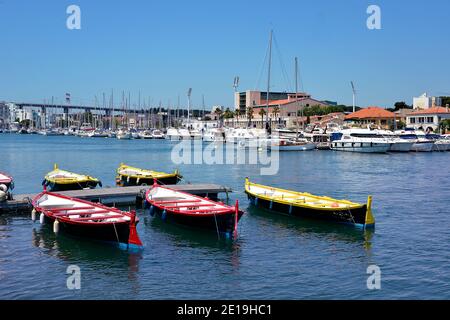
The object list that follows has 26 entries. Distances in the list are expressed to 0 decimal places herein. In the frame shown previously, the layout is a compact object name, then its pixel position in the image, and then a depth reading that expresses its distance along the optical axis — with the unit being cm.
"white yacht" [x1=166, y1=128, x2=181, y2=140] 18238
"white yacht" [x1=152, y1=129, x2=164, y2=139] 19884
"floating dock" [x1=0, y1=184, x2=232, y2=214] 3497
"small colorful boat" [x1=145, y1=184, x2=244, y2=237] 2841
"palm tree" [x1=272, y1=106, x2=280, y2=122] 18805
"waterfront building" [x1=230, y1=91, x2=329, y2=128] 18990
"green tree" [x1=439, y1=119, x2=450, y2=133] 13938
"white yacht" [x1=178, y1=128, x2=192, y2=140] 17861
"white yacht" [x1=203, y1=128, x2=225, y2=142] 15846
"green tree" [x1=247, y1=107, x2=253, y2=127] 19592
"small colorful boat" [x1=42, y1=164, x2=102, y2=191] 4403
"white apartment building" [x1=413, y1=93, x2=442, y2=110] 18062
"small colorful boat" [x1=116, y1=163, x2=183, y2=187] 4591
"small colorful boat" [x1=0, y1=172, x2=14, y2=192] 4272
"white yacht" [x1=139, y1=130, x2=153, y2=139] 19888
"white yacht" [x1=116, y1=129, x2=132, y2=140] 19725
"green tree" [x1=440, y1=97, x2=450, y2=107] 18045
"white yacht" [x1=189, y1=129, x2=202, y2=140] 17634
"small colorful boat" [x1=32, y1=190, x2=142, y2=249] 2575
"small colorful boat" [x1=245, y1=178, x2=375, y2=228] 3091
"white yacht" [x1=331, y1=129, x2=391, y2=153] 10275
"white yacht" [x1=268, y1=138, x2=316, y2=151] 10844
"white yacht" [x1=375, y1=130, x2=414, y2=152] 10575
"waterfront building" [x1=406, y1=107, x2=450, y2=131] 14375
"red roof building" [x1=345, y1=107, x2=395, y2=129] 16175
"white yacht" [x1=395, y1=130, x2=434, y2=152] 10949
